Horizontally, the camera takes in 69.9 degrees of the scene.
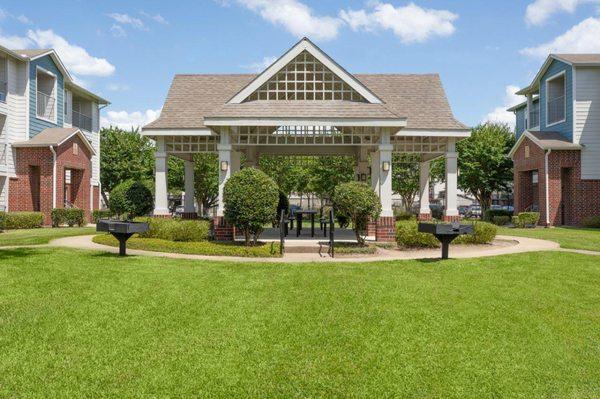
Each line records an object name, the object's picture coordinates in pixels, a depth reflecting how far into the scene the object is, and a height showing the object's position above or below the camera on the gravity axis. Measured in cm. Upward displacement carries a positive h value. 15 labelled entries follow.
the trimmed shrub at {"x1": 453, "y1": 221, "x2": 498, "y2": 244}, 1346 -102
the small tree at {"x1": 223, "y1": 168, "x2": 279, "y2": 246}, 1191 +11
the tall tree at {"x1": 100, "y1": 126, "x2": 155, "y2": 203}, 3859 +404
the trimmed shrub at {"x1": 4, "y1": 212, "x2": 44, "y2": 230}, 1908 -82
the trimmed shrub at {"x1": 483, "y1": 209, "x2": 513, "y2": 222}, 2628 -57
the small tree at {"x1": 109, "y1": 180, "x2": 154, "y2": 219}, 1582 +9
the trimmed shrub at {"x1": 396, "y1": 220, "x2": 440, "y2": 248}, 1258 -101
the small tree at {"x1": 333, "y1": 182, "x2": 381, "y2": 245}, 1252 +1
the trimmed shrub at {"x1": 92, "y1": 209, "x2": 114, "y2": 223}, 2483 -67
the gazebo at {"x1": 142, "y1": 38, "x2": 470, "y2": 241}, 1416 +289
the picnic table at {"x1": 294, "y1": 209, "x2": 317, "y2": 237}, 1623 -64
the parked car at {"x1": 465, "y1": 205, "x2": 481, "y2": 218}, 4202 -99
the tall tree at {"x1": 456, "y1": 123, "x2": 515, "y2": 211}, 3294 +344
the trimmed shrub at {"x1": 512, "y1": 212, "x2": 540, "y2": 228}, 2197 -77
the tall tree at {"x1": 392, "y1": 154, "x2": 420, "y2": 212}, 3781 +266
